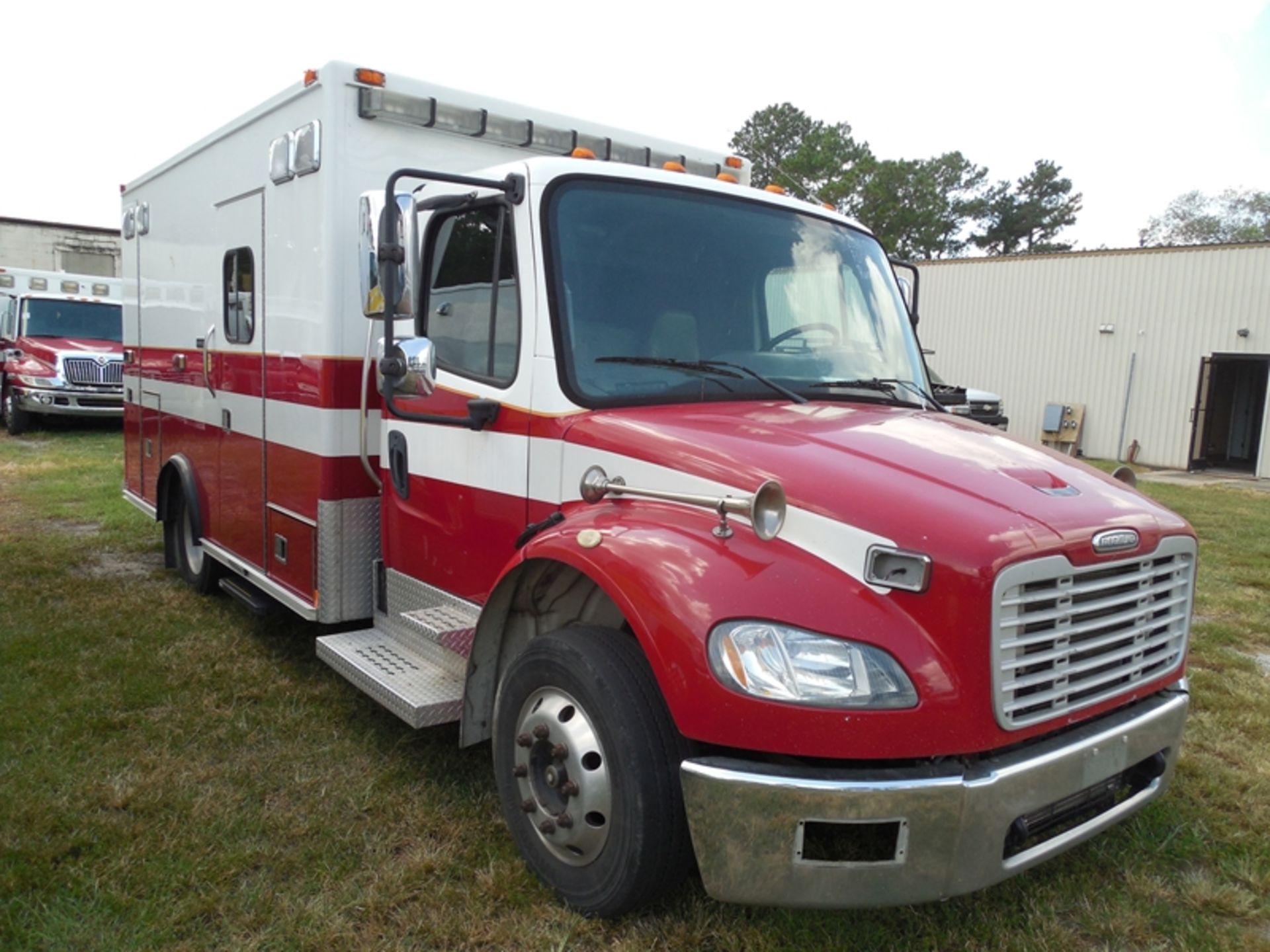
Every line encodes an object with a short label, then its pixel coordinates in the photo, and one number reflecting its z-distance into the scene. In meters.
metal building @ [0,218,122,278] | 31.47
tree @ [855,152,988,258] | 48.25
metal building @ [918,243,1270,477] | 19.34
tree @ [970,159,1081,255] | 57.38
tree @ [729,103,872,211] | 45.94
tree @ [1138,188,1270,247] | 62.53
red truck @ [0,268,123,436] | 16.28
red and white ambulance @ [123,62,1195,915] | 2.48
